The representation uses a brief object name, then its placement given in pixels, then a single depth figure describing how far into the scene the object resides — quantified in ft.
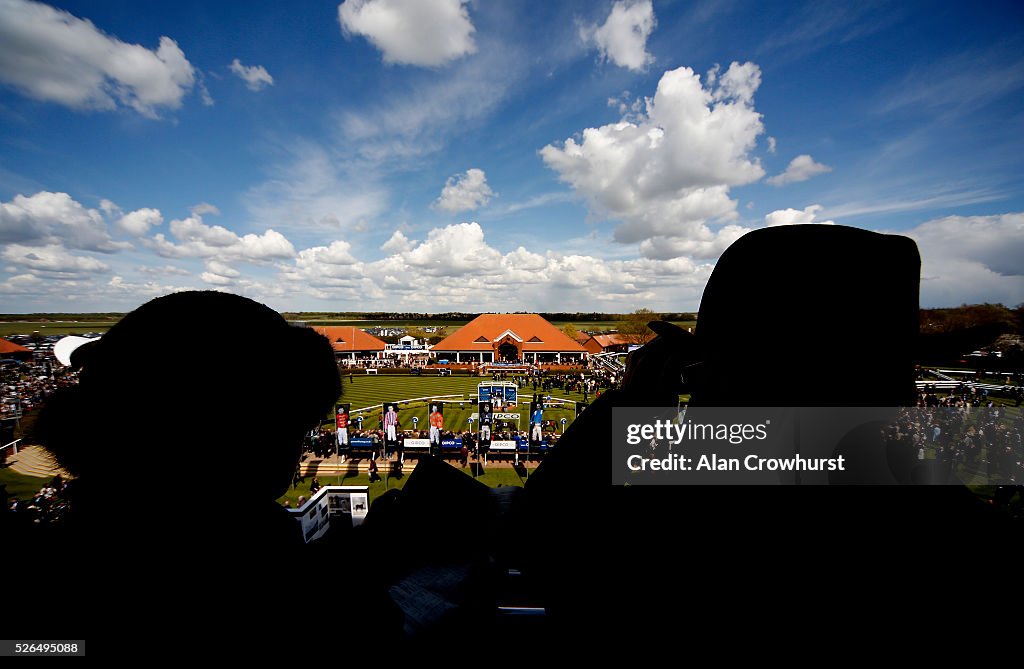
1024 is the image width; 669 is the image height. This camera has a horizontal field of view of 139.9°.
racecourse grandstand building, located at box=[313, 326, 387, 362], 195.50
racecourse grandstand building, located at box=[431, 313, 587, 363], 187.62
